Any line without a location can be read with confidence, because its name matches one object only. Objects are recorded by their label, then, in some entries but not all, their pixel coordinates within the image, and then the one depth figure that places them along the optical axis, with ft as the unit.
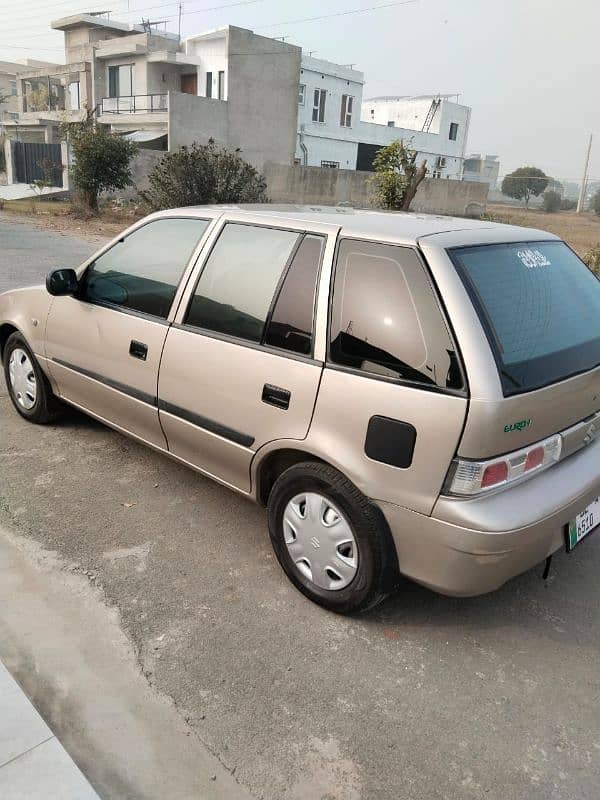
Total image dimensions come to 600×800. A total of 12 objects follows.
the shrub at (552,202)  178.29
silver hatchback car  7.70
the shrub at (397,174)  47.39
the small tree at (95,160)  70.18
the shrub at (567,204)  189.55
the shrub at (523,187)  192.34
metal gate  106.93
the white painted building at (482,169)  217.62
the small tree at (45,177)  98.63
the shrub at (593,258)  33.20
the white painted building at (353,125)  125.08
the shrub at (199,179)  57.77
